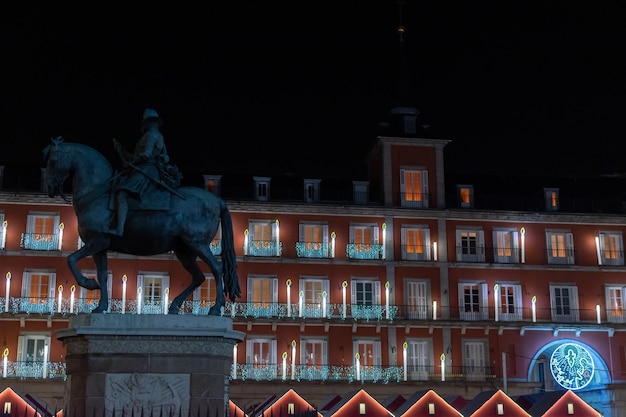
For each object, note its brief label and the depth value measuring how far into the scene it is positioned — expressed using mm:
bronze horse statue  12320
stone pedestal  11383
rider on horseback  12211
